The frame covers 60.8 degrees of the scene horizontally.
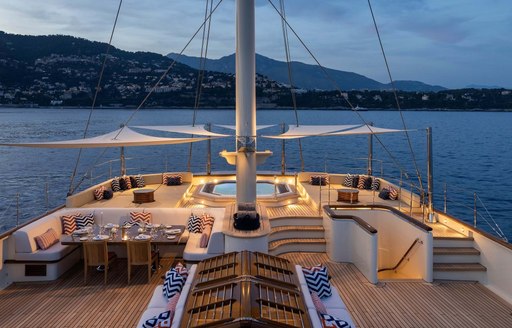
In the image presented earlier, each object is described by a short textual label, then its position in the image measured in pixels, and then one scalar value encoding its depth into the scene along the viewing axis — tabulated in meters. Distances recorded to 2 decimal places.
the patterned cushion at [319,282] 4.38
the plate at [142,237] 6.01
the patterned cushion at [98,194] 9.84
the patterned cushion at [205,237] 6.27
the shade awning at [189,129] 9.51
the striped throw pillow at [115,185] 11.08
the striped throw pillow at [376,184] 11.30
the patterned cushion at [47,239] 6.28
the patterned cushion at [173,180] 12.04
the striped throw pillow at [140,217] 7.33
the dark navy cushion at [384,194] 10.09
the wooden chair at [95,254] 5.96
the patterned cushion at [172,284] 4.23
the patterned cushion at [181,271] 4.39
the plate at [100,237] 6.00
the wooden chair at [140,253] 6.02
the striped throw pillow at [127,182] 11.37
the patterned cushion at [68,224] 7.04
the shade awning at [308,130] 8.15
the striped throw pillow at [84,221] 7.22
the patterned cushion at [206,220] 7.16
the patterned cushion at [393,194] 10.03
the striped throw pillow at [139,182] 11.62
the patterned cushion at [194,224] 7.14
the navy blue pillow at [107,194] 9.99
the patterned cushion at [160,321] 3.49
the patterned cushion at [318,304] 3.78
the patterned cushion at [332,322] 3.45
